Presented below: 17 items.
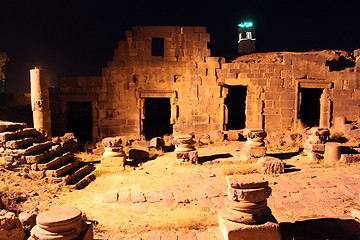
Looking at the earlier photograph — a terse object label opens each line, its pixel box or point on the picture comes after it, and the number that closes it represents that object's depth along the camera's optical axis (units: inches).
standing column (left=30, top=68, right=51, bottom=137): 429.7
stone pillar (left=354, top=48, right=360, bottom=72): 563.9
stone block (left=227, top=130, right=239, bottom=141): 498.0
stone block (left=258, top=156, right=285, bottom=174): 300.4
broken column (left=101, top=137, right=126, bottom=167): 352.8
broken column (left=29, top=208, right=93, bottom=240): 130.7
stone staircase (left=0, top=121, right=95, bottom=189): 285.0
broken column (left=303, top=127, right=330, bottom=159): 363.7
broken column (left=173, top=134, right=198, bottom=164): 354.6
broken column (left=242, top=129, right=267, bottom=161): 361.1
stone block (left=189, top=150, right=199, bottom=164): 353.7
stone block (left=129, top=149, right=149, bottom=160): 402.0
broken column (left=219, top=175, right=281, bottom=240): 141.2
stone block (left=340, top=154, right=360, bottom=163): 332.8
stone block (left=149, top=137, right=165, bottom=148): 447.2
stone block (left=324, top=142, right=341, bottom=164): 336.5
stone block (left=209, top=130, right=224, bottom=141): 492.7
